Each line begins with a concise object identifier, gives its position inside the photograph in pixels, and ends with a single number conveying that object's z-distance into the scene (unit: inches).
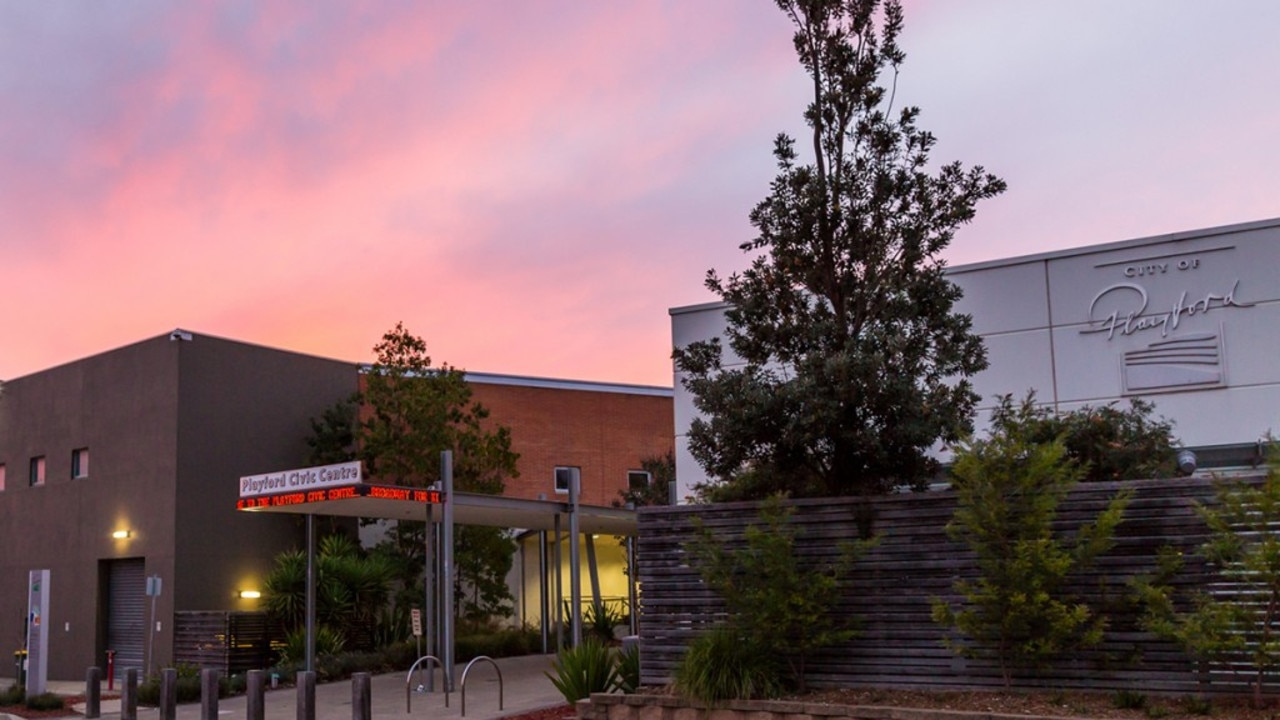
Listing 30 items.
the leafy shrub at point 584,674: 641.0
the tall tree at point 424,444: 1245.1
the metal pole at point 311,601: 896.9
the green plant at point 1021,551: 487.2
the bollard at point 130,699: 772.6
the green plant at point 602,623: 1124.5
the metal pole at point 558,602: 906.7
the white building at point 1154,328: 838.5
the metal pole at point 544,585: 1196.5
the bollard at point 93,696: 804.0
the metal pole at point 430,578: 827.4
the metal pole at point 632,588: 1243.8
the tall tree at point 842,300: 585.3
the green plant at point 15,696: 948.7
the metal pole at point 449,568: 796.6
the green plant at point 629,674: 637.3
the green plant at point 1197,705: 472.7
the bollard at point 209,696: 721.6
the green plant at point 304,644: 1061.1
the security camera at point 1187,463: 733.3
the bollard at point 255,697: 689.6
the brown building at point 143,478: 1190.9
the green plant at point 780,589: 545.0
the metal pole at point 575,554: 860.5
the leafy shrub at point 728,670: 553.0
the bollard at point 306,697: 671.1
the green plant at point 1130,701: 492.7
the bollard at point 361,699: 642.8
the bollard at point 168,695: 754.2
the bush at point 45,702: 909.8
